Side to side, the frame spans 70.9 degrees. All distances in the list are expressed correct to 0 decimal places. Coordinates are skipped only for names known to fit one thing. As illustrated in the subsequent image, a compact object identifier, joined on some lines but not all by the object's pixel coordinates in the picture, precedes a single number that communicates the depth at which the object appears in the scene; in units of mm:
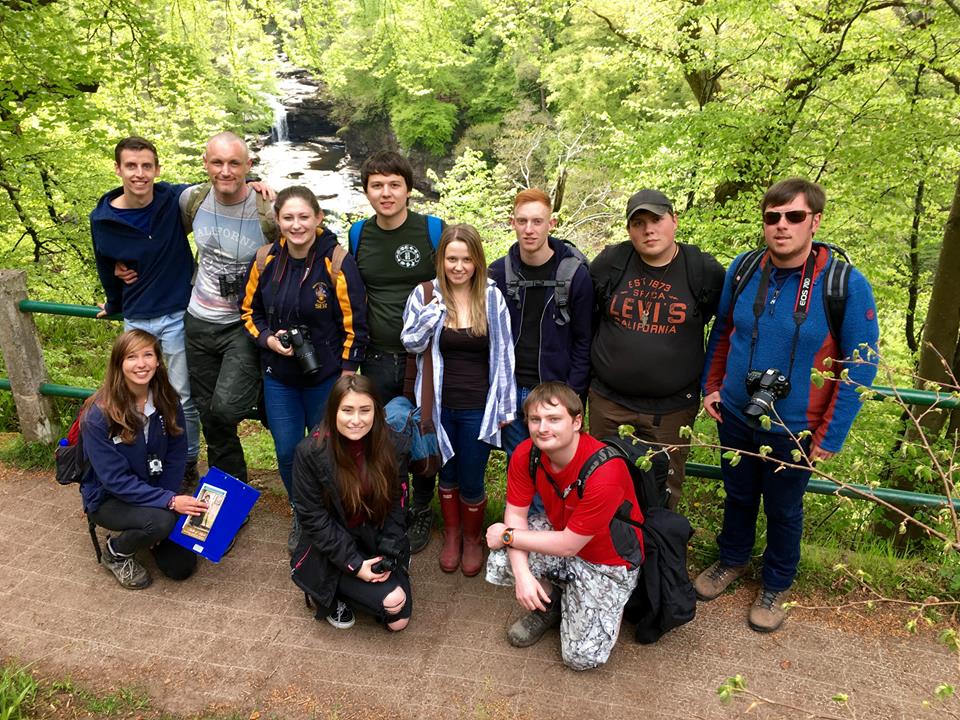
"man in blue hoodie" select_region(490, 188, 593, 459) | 3361
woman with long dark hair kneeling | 3154
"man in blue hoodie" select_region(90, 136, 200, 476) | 3797
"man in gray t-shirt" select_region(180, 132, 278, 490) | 3740
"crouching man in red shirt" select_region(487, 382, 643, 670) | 2891
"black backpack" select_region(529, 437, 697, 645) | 3123
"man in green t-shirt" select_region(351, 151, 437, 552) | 3574
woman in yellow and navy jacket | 3516
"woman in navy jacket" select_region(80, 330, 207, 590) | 3385
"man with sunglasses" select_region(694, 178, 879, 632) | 2896
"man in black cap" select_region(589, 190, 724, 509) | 3238
